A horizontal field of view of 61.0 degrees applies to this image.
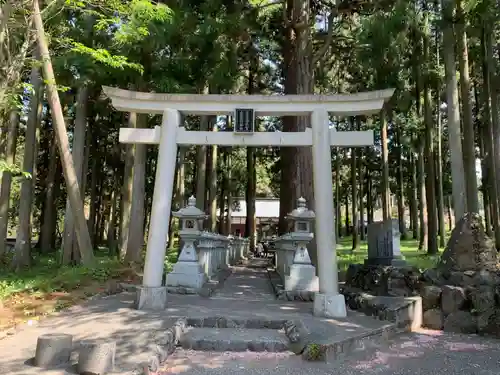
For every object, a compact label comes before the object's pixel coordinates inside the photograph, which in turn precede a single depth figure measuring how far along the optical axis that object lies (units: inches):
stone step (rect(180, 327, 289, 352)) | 234.2
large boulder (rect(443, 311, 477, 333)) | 291.0
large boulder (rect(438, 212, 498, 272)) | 336.8
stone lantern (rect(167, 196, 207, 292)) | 405.7
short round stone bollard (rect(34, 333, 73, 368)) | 178.4
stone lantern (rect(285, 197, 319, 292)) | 388.5
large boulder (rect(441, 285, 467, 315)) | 298.5
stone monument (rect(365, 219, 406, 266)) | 389.4
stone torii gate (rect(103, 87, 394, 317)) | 299.0
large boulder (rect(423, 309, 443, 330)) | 301.5
